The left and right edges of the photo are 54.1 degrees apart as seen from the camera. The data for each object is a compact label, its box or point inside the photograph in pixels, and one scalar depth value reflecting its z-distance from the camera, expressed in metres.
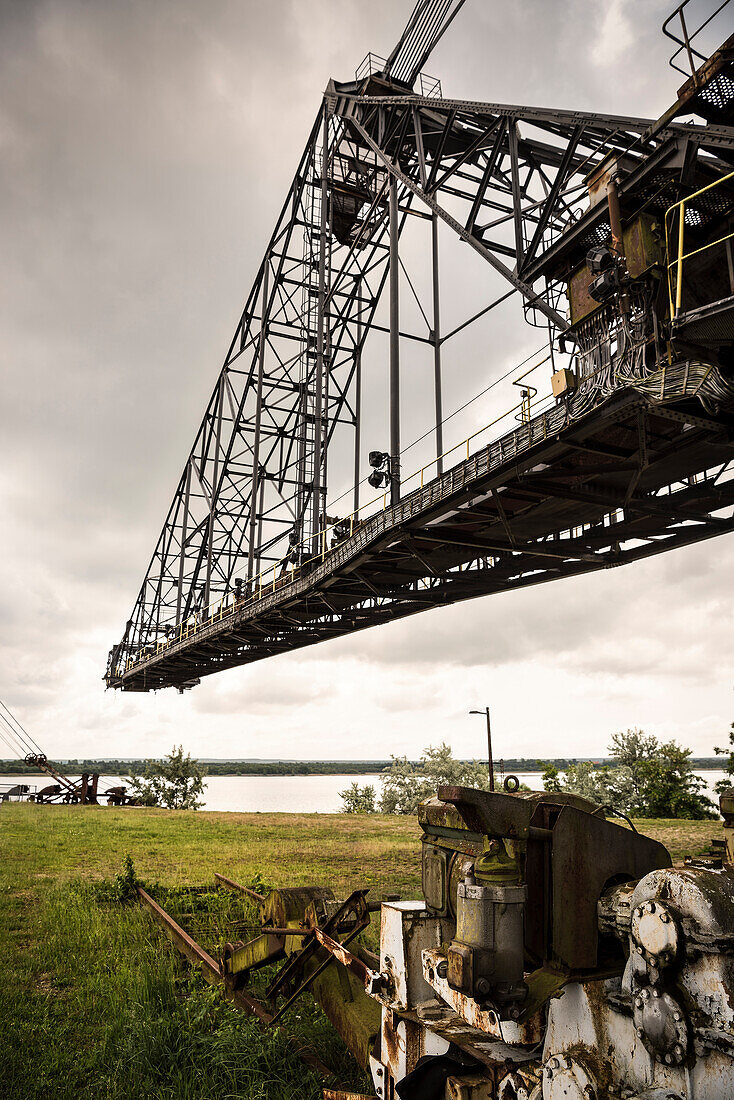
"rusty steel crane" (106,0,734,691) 10.93
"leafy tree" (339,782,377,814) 62.75
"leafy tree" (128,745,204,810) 54.34
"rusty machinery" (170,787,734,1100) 2.54
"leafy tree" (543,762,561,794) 35.15
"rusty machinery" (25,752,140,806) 37.91
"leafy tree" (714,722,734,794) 32.59
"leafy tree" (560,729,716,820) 36.34
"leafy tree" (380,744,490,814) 54.53
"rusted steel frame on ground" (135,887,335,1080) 6.19
